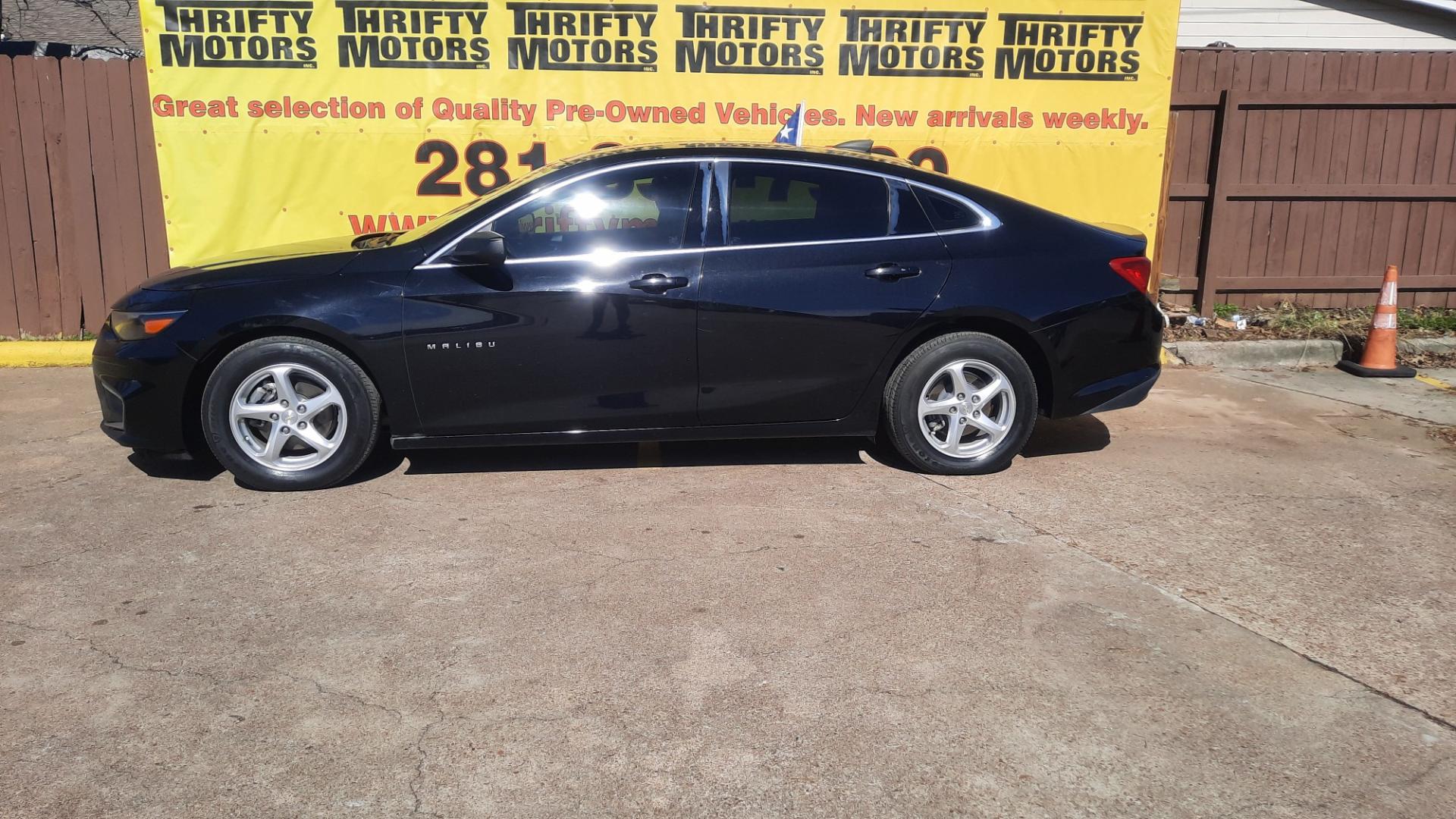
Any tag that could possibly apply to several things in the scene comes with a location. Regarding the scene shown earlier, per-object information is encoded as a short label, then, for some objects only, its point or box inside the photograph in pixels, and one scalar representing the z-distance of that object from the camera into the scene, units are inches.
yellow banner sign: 310.0
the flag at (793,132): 315.0
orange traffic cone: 328.5
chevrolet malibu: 210.1
